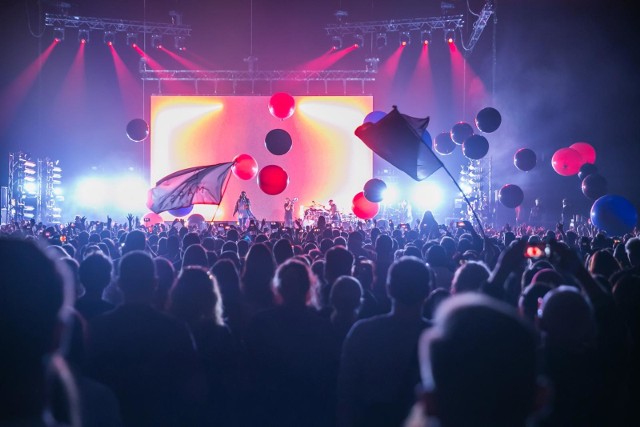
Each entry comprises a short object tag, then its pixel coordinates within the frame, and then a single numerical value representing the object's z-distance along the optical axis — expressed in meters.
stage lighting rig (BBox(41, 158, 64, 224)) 25.52
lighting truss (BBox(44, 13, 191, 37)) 24.34
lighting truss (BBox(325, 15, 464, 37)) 24.56
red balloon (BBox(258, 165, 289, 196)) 13.60
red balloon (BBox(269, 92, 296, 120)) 15.77
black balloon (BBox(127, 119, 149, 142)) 15.34
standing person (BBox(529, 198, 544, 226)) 21.47
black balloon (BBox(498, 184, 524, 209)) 12.67
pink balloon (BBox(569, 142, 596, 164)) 14.21
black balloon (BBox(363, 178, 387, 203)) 14.04
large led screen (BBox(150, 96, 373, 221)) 27.02
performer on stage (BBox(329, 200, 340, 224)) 24.23
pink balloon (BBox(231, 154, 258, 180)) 15.05
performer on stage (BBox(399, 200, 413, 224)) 24.76
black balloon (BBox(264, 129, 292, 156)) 14.00
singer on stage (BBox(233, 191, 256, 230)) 22.11
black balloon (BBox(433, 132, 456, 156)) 15.10
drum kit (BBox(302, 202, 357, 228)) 24.27
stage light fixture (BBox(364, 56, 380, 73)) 25.73
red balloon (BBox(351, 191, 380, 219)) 15.82
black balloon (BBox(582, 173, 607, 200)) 12.66
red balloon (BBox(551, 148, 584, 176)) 13.97
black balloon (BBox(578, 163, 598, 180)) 13.70
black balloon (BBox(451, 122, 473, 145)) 13.84
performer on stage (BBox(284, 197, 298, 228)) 24.55
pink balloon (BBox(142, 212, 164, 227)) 22.84
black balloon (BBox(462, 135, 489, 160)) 12.55
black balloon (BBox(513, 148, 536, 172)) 13.73
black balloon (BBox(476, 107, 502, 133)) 11.94
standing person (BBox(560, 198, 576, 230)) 15.19
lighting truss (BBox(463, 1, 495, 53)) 21.03
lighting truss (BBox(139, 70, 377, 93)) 25.81
